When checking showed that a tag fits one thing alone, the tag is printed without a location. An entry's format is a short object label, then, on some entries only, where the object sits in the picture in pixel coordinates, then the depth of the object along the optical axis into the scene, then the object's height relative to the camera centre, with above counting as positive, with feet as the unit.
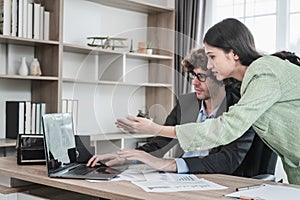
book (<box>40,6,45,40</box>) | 11.86 +1.64
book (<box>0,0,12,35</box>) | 11.06 +1.65
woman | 5.59 -0.16
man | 6.27 -0.76
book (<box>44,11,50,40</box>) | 11.98 +1.60
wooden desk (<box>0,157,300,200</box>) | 4.77 -1.09
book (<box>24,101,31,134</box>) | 11.57 -0.75
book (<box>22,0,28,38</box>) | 11.42 +1.69
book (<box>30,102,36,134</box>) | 11.69 -0.73
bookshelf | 6.97 +0.49
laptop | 5.71 -0.87
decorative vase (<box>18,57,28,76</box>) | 11.64 +0.46
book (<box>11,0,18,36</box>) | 11.20 +1.63
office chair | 7.79 -1.18
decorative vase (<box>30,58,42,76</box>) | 11.78 +0.47
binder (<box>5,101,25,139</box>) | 11.50 -0.78
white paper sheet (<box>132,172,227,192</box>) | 5.13 -1.08
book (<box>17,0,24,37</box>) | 11.31 +1.62
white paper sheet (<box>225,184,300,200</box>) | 4.78 -1.08
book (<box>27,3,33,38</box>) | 11.51 +1.63
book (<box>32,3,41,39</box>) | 11.67 +1.63
